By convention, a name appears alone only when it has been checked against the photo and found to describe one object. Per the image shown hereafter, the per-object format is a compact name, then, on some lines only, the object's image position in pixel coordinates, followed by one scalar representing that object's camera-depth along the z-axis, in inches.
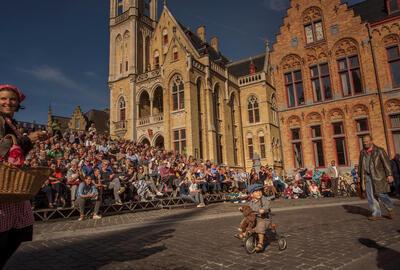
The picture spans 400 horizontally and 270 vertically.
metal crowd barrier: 337.7
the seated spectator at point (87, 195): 342.3
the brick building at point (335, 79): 665.0
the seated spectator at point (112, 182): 410.5
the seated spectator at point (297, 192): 631.5
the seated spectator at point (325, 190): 605.5
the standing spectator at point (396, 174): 495.6
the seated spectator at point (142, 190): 464.1
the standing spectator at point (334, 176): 581.9
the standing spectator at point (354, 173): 594.1
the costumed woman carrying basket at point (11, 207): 86.8
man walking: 263.0
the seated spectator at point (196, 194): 494.3
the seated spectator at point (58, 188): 366.6
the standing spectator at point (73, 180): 362.9
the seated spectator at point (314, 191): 609.3
